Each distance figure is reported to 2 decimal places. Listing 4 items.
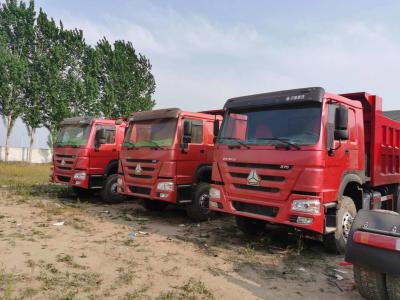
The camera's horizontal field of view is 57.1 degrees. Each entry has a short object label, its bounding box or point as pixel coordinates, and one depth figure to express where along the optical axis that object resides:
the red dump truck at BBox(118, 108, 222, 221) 7.78
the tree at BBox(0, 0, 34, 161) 27.12
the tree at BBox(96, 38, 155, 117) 31.84
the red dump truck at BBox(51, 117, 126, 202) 10.21
